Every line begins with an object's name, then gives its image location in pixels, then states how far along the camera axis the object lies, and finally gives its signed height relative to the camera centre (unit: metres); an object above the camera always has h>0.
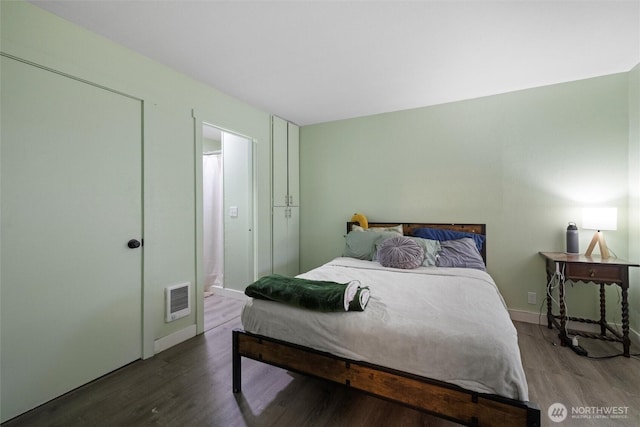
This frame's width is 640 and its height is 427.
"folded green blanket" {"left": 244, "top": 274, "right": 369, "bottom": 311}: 1.53 -0.51
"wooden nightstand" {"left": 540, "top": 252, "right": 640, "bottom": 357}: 2.19 -0.57
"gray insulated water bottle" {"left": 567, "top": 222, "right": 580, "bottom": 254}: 2.54 -0.28
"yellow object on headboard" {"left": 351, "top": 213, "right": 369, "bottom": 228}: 3.53 -0.13
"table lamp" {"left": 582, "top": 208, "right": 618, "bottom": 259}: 2.33 -0.10
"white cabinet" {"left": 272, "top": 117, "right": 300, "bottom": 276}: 3.70 +0.17
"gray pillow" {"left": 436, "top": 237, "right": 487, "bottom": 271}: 2.63 -0.46
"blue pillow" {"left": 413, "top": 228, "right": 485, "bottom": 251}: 2.96 -0.28
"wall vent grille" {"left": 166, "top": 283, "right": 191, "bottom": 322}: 2.38 -0.85
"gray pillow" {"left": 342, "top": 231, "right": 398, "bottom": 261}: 3.03 -0.39
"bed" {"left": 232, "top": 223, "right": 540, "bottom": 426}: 1.16 -0.72
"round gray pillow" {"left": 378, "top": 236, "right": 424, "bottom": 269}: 2.57 -0.43
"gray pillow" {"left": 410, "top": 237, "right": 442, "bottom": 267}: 2.67 -0.41
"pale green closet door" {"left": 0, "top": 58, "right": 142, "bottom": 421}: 1.57 -0.16
